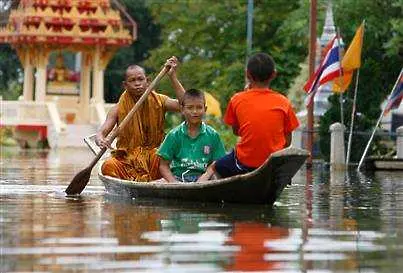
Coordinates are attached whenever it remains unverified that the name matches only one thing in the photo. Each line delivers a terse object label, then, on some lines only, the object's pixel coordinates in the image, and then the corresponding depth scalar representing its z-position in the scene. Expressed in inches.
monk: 704.4
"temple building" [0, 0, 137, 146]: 2647.6
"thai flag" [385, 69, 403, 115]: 1232.7
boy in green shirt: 656.4
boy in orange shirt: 604.7
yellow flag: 1261.1
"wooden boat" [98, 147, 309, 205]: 571.5
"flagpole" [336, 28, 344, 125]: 1262.3
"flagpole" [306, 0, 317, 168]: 1350.9
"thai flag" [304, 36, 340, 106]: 1245.7
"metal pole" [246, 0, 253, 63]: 1866.4
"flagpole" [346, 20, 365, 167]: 1313.7
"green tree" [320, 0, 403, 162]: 1411.2
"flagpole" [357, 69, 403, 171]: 1222.9
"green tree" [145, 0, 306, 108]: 2052.2
